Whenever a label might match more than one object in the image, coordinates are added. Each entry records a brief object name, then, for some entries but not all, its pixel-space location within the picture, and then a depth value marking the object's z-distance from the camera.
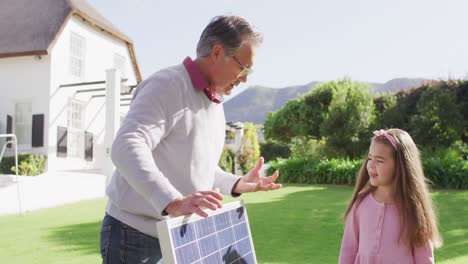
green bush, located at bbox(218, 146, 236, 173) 23.75
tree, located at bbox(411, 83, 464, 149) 20.59
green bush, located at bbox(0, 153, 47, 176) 14.12
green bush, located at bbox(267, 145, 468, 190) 13.89
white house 15.17
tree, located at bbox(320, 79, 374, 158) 21.02
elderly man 1.92
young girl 3.00
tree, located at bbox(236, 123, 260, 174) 25.52
